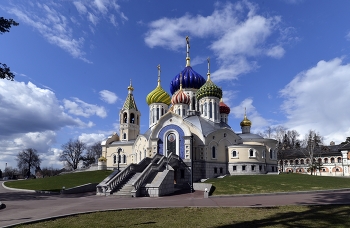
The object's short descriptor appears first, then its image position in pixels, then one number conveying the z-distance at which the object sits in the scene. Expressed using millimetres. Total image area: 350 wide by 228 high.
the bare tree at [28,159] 90438
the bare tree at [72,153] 80688
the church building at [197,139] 40344
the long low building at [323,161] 63381
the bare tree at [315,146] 64113
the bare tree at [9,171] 112562
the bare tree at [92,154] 90150
